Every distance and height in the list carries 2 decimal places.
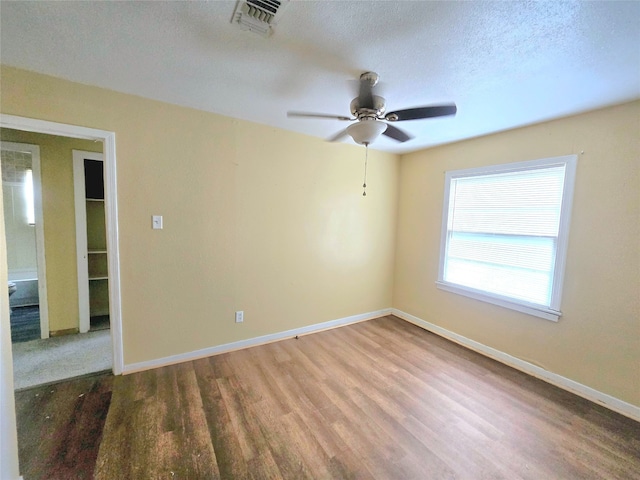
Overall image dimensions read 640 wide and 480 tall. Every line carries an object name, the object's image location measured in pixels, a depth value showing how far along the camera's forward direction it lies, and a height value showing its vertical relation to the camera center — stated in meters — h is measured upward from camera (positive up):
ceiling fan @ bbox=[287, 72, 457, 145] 1.69 +0.74
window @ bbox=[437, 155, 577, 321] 2.43 -0.05
